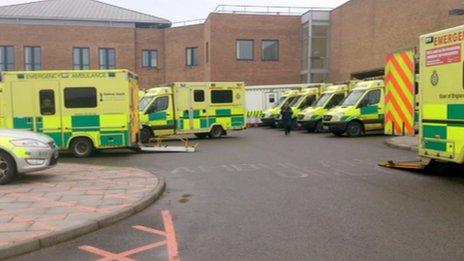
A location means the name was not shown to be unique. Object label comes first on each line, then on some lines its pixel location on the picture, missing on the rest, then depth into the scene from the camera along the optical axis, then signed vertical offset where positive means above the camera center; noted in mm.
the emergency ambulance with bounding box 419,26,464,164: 9531 -38
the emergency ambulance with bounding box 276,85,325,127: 30203 -325
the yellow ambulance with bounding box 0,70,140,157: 16344 -250
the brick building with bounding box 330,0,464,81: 30375 +4018
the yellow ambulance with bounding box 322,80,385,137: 23547 -817
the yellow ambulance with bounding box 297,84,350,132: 26891 -635
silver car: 10289 -1071
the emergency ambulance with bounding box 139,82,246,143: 23641 -628
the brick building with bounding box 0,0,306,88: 46000 +4514
